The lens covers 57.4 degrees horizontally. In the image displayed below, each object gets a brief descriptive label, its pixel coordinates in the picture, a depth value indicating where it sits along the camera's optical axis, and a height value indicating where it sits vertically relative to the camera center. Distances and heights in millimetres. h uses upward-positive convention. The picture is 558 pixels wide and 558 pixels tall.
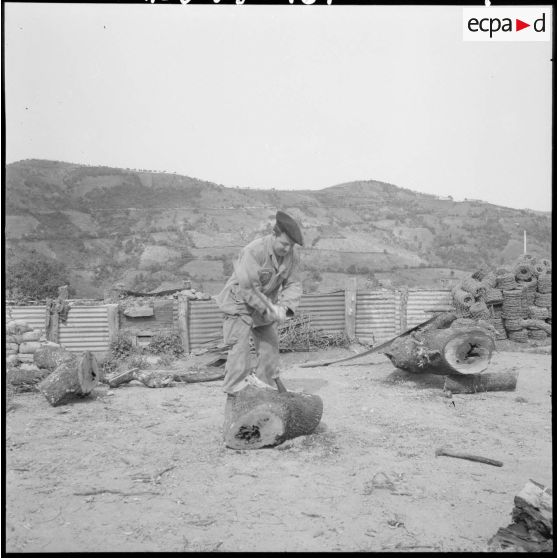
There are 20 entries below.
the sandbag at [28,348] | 8166 -1180
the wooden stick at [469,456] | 3865 -1411
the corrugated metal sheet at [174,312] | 10164 -744
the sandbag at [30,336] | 8305 -1005
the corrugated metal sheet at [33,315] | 10094 -804
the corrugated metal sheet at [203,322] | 10141 -946
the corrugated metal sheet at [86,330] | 10055 -1096
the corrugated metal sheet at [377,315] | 10875 -853
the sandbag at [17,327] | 8292 -867
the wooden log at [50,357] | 7207 -1183
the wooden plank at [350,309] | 10703 -717
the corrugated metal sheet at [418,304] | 10906 -620
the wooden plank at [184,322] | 10008 -934
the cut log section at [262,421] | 4168 -1202
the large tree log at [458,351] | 5988 -896
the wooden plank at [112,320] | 9898 -883
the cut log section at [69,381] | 5805 -1237
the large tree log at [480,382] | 6102 -1287
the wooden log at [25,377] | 6625 -1375
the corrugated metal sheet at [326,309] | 10594 -717
